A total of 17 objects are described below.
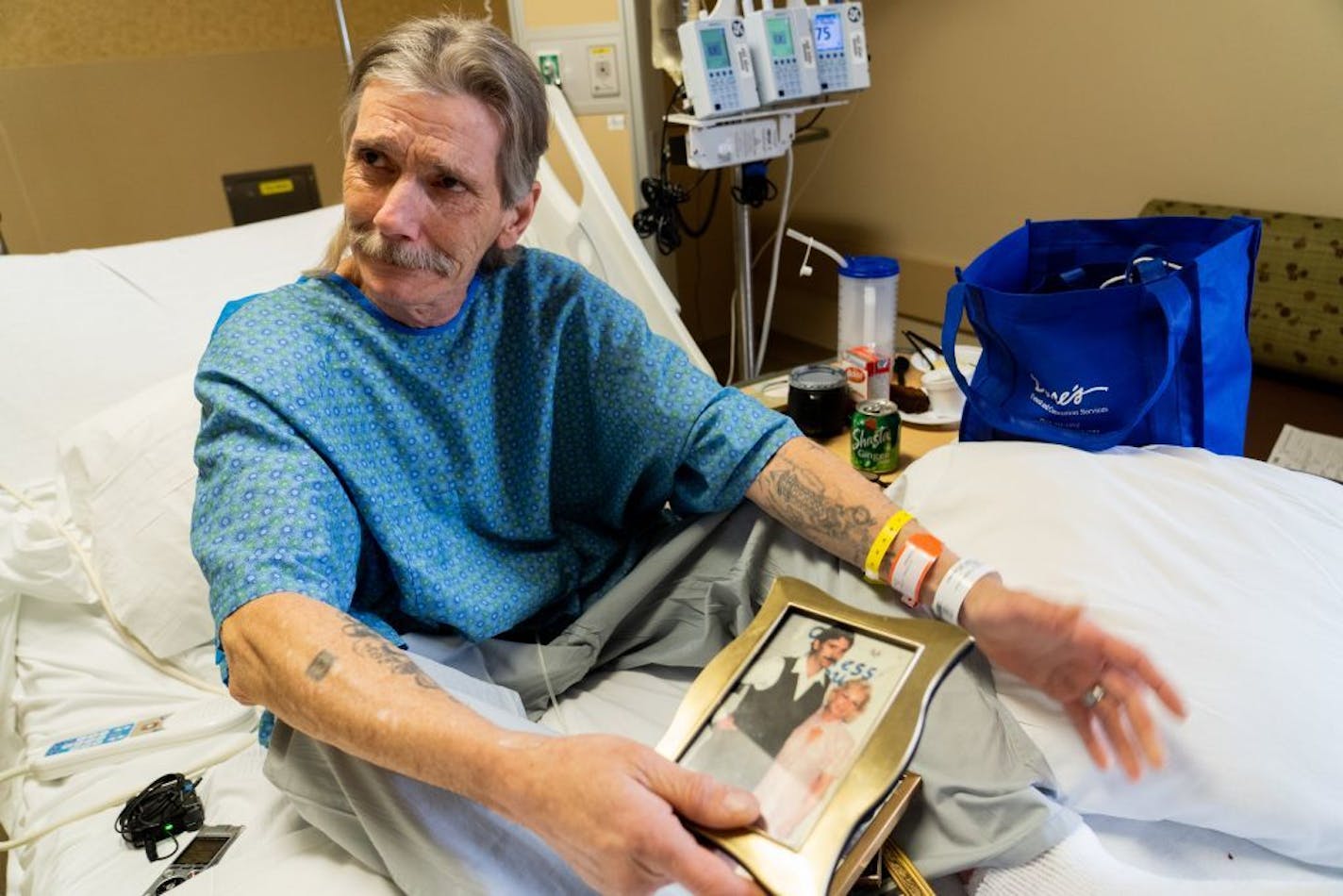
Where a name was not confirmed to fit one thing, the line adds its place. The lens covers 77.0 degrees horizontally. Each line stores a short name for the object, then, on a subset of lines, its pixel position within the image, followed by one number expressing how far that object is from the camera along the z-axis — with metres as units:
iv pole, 2.08
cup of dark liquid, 1.51
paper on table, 1.68
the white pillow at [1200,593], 0.73
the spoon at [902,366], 1.77
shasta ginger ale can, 1.35
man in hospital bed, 0.71
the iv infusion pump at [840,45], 1.93
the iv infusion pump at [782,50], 1.82
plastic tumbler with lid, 1.71
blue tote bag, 1.13
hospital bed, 0.75
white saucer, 1.56
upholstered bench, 1.83
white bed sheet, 0.77
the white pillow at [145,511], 1.29
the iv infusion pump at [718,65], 1.74
